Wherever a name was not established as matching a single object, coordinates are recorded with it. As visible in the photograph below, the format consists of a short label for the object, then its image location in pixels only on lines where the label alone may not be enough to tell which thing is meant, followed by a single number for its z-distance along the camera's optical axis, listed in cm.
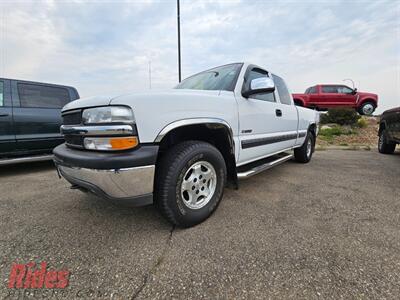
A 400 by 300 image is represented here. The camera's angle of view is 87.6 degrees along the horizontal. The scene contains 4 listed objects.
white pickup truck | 155
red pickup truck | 1200
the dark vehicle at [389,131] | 498
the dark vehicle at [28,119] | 366
